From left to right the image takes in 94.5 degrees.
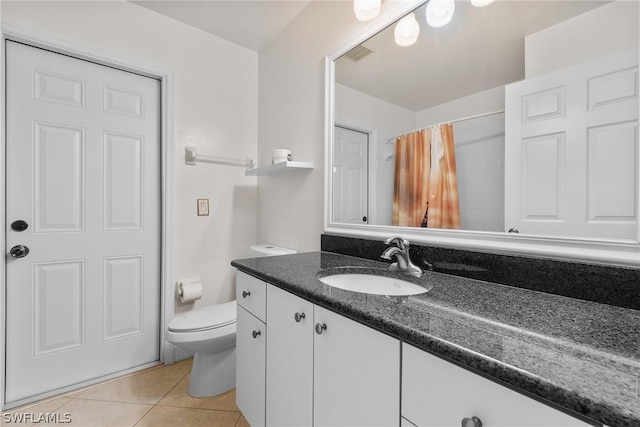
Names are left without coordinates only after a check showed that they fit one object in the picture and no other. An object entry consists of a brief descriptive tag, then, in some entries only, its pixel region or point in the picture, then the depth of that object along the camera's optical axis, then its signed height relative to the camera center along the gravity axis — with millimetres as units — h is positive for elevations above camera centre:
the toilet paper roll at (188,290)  2016 -546
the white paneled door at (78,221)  1596 -63
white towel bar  2066 +382
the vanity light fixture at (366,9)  1362 +950
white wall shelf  1775 +282
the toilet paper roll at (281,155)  1898 +364
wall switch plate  2152 +30
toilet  1583 -729
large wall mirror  788 +299
